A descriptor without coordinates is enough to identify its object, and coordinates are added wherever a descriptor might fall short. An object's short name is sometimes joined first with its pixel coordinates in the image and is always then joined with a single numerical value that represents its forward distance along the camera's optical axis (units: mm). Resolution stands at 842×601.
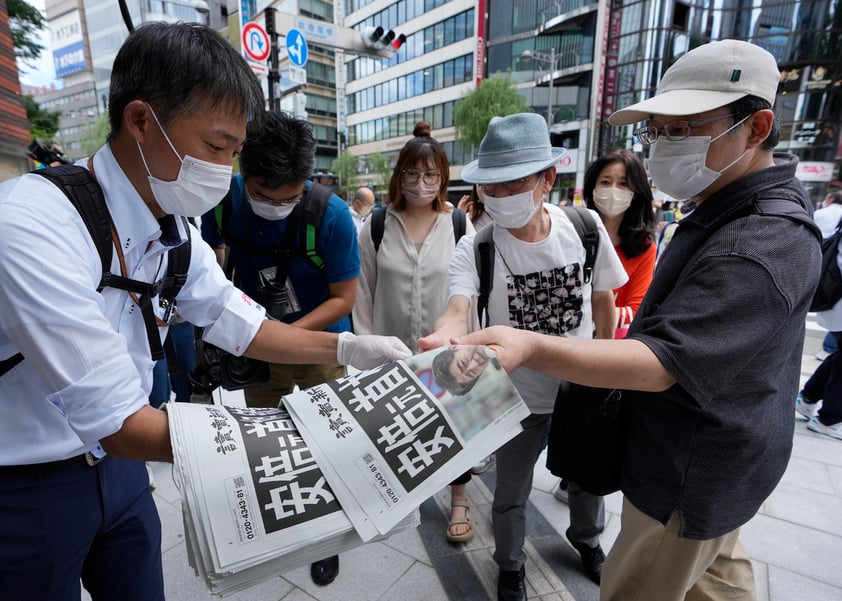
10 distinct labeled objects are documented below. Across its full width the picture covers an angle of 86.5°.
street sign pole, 6605
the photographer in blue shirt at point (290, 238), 1976
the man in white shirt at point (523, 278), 1912
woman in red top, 2707
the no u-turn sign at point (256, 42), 6187
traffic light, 9180
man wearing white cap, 1033
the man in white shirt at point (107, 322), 827
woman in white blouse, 2551
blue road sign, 6902
